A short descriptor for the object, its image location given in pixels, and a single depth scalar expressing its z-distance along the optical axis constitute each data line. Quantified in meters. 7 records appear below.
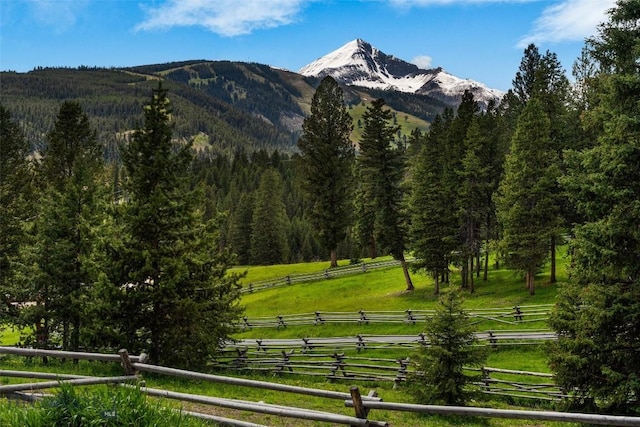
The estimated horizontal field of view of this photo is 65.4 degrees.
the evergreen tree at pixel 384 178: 39.62
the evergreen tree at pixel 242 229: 81.63
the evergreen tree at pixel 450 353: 16.56
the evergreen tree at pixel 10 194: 29.67
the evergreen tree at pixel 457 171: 37.34
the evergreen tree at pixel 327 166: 52.16
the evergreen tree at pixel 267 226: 74.56
